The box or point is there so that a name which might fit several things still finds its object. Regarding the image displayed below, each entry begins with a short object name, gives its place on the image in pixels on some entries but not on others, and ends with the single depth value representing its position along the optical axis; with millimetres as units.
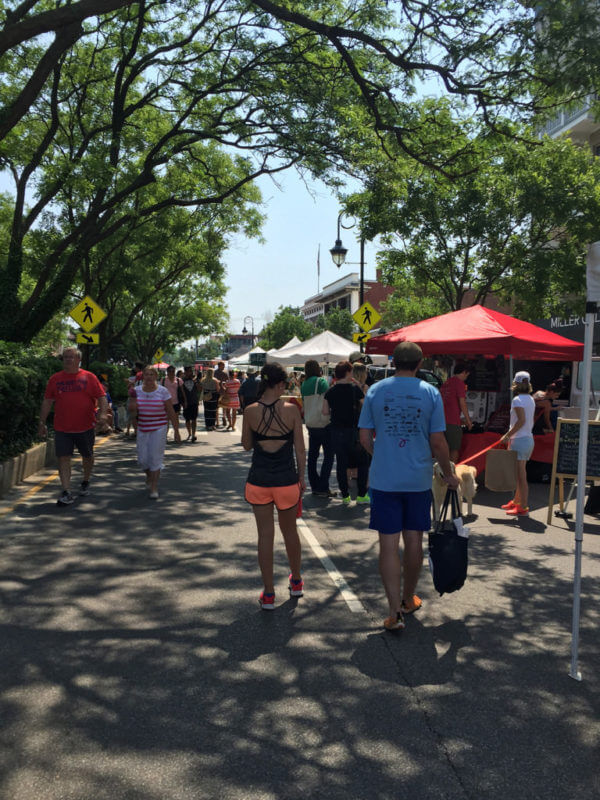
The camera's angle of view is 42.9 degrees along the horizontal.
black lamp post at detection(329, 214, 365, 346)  26094
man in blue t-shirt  4910
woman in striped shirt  9766
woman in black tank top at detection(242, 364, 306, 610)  5344
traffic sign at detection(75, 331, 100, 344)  18703
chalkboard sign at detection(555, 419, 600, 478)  9062
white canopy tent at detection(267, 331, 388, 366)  24562
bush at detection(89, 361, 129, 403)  26406
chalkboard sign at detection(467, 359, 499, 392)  14258
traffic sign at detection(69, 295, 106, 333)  18500
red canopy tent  11664
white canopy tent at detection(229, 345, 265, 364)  52906
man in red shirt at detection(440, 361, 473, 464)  10211
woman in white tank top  9352
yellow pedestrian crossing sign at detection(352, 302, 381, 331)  21084
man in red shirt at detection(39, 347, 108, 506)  9070
